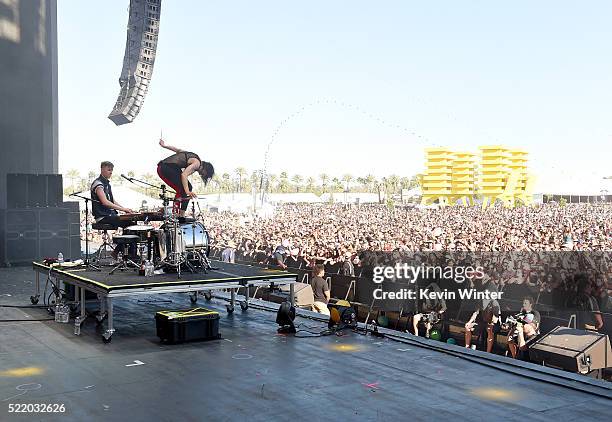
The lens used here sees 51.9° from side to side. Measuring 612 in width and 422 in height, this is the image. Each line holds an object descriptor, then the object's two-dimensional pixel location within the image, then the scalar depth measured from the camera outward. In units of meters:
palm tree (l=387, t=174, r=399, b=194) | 139.23
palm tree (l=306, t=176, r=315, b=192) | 133.12
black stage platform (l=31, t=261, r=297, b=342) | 6.86
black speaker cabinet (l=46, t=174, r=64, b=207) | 15.40
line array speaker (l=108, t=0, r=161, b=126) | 18.72
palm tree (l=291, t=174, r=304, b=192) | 124.38
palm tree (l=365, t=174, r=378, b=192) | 135.16
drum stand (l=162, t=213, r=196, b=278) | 8.07
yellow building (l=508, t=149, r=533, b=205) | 57.09
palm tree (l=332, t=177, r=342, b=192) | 132.00
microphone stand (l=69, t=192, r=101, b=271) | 8.33
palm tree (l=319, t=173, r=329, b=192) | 131.88
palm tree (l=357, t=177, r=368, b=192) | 138.38
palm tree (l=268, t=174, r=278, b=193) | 116.76
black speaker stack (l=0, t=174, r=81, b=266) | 14.72
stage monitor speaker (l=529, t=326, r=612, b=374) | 5.85
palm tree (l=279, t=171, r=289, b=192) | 123.21
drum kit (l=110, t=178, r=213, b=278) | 8.09
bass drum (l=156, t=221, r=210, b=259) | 8.12
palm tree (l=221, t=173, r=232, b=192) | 106.29
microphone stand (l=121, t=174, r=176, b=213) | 8.13
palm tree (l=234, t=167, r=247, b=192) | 105.44
